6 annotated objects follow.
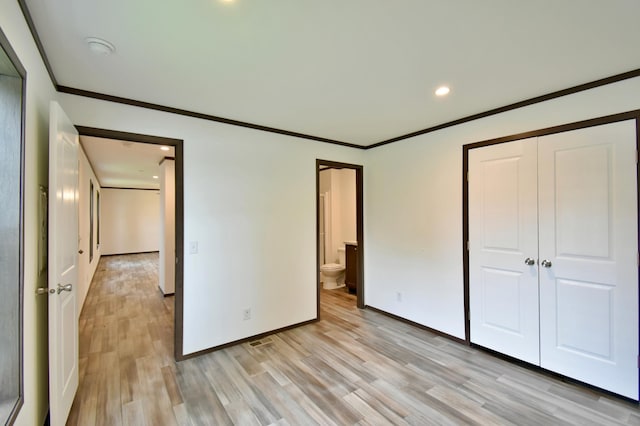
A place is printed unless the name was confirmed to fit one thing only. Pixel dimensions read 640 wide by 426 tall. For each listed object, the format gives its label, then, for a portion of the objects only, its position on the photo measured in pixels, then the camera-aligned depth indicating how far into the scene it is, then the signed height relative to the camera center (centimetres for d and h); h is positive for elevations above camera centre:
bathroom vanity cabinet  511 -95
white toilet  552 -117
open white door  170 -33
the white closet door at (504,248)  263 -34
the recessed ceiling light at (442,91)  238 +104
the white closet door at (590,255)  214 -34
